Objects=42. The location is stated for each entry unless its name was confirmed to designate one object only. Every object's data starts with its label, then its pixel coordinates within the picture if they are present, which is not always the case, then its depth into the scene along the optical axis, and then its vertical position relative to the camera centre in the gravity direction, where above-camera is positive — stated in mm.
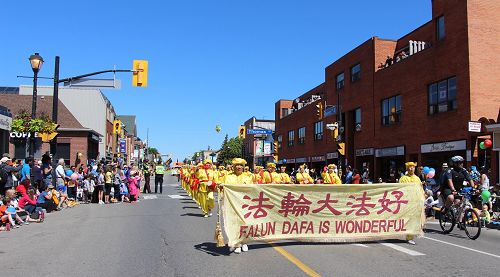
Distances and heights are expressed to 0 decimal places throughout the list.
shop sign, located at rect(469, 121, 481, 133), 21031 +1793
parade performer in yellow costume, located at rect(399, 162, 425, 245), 10812 -244
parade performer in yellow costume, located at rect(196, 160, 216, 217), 13734 -644
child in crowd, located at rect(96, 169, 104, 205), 19800 -946
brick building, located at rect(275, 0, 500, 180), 22297 +4263
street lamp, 17703 +3598
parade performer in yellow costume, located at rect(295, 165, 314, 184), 16156 -444
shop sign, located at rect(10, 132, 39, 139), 23219 +1309
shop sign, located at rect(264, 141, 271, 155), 70938 +2628
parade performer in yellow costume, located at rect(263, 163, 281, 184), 15086 -365
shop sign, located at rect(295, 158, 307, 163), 49275 +526
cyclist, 11398 -320
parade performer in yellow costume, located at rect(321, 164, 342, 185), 14883 -365
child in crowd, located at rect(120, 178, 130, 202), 20797 -1270
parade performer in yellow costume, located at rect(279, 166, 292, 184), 15780 -477
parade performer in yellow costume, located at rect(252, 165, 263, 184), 15000 -429
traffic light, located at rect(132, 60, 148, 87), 21406 +4004
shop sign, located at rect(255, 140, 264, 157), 74769 +2680
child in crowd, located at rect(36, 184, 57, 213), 15683 -1282
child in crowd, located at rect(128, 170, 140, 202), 20391 -990
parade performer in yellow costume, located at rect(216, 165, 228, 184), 13949 -397
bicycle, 10457 -1155
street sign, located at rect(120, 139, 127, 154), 68044 +2460
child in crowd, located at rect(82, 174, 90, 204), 20469 -1102
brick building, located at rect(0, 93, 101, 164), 43406 +2688
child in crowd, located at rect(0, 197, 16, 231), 11867 -1419
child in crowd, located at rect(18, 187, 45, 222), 13484 -1283
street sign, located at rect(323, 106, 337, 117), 28025 +3260
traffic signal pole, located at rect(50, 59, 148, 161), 20234 +3685
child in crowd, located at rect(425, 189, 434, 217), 13998 -1084
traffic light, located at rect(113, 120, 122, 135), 42497 +3290
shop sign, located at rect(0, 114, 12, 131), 22222 +1885
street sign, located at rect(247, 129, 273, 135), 43003 +3025
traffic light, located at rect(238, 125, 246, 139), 39406 +2755
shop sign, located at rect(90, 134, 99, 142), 45531 +2465
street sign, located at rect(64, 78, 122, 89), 21797 +3704
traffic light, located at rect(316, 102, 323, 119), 28750 +3370
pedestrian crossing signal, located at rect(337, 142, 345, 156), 25984 +1006
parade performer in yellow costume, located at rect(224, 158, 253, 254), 9847 -247
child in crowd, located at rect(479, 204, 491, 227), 13078 -1355
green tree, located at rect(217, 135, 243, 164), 98562 +3141
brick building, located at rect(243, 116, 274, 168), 70500 +3007
